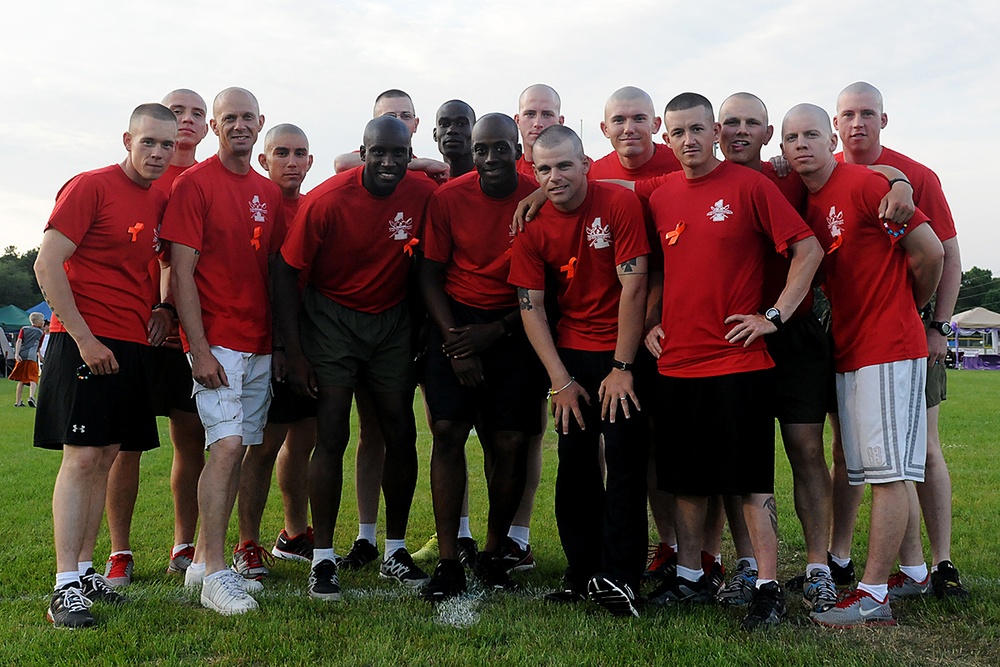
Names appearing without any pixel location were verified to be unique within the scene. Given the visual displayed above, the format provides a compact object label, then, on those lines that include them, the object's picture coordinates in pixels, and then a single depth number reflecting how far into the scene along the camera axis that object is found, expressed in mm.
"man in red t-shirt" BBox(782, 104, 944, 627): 4383
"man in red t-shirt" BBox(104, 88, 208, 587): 5355
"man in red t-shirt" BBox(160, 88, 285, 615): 4801
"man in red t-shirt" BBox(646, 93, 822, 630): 4371
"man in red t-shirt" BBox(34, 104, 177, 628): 4512
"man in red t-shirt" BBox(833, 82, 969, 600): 5023
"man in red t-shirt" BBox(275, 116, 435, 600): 5090
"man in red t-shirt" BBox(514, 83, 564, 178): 6219
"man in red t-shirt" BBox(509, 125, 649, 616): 4641
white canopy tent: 51781
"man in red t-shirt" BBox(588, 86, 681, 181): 5453
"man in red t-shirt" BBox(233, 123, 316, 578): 5684
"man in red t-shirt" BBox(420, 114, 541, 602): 4965
